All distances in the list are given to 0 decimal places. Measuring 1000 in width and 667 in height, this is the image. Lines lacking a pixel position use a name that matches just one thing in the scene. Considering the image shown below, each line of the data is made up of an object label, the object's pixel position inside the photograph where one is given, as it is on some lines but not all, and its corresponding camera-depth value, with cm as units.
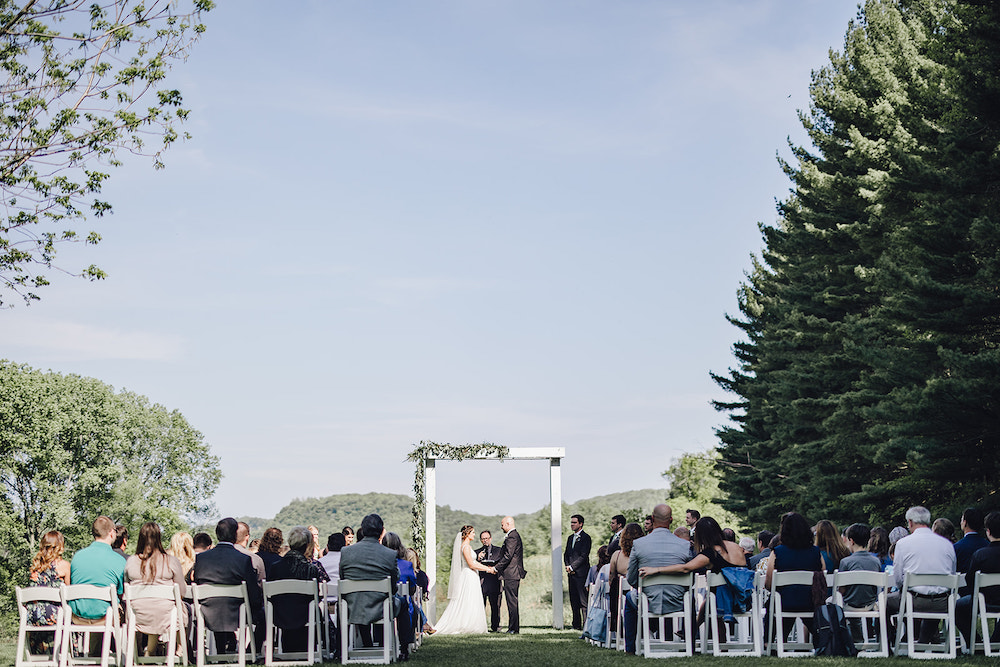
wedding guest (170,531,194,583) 1189
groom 1776
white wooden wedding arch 1900
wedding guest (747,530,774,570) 1222
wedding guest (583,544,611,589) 1468
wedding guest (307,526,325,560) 1263
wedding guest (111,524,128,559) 1204
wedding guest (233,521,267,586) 1104
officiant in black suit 1816
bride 1777
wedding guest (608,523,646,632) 1232
